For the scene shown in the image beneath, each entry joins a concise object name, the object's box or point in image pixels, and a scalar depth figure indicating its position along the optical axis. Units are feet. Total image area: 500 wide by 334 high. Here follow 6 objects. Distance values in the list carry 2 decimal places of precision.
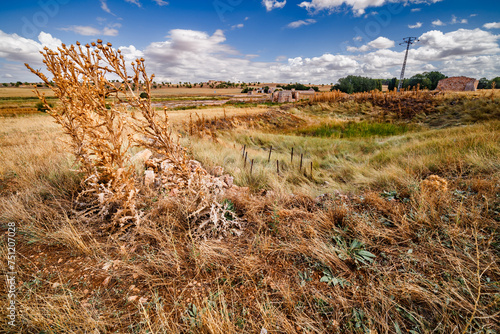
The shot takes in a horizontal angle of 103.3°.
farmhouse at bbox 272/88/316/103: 128.98
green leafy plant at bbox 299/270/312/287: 5.03
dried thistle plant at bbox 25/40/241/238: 6.10
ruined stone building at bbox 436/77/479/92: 98.38
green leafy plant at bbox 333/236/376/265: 5.52
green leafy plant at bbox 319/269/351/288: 4.91
